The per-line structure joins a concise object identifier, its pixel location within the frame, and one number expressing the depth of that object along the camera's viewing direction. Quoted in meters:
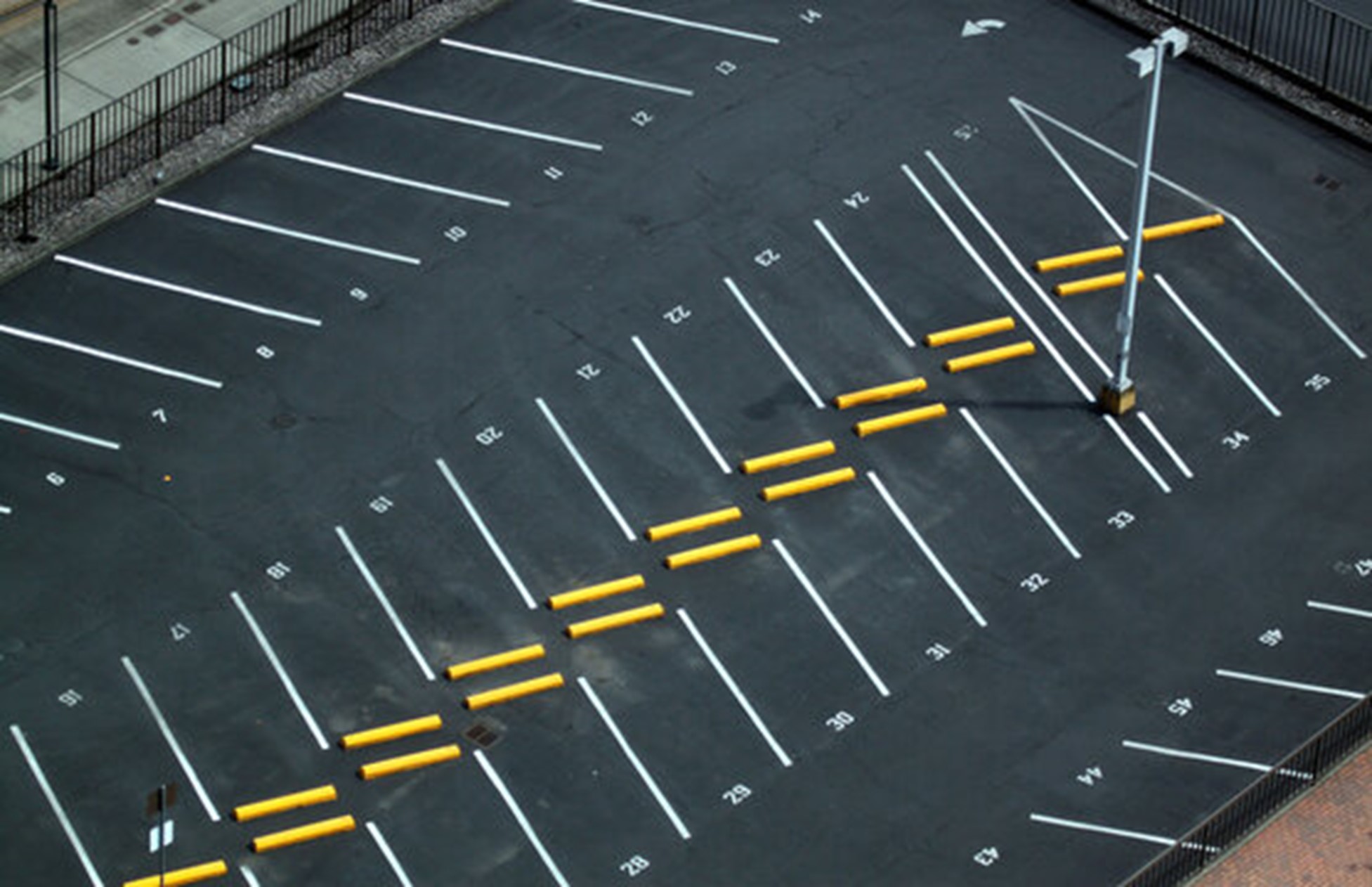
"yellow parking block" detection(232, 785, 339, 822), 61.03
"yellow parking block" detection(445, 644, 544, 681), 63.50
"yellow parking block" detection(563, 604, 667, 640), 64.25
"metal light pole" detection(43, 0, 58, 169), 72.56
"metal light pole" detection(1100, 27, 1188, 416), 64.88
